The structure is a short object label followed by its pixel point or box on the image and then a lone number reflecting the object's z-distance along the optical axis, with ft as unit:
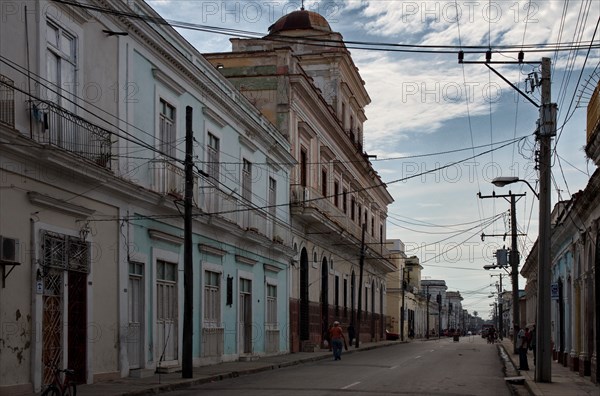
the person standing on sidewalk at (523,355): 82.79
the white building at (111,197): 50.80
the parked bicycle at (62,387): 43.21
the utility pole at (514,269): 122.93
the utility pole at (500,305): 293.27
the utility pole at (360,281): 150.82
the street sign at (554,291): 85.74
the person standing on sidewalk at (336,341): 105.81
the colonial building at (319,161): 120.67
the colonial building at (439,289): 520.96
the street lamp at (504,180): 80.89
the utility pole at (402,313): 235.05
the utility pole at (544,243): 64.28
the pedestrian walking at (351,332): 152.97
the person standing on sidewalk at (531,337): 119.14
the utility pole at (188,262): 65.72
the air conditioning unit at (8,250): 47.50
